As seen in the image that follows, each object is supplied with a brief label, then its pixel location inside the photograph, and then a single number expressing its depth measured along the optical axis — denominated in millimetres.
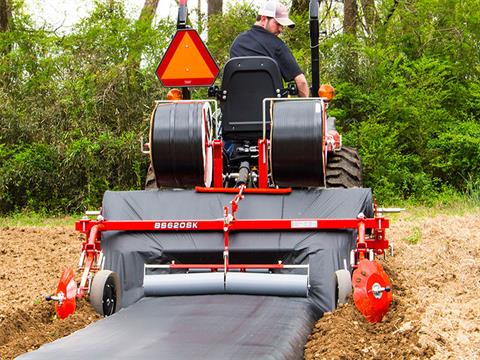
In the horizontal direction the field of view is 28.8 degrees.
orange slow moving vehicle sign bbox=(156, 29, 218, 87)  8438
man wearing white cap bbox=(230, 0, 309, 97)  8344
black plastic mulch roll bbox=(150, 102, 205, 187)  7051
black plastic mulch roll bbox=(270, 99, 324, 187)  6848
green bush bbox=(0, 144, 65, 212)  14570
